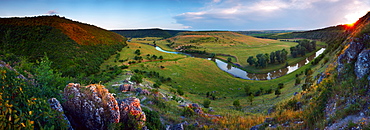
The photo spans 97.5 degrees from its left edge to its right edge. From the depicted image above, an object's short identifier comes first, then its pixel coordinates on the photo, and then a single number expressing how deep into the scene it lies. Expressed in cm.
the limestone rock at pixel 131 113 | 824
